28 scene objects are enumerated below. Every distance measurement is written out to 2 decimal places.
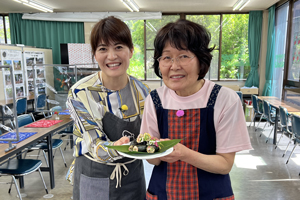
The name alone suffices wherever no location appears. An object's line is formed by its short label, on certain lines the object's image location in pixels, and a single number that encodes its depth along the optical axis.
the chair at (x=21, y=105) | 5.36
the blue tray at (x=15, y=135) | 2.76
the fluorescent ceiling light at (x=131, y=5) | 6.25
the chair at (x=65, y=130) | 4.34
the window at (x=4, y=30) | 7.91
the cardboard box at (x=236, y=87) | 7.55
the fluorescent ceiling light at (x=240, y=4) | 6.27
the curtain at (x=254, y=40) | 7.51
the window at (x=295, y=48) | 5.62
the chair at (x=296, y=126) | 3.63
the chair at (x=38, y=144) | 3.46
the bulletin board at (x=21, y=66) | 5.64
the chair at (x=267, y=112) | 5.09
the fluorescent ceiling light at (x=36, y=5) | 6.16
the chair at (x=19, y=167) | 2.58
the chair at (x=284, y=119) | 4.20
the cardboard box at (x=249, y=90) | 7.43
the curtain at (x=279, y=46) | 6.44
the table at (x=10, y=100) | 5.19
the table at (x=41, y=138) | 2.43
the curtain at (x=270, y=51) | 7.03
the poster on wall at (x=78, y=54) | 7.48
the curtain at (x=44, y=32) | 7.75
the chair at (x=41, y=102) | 4.48
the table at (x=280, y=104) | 4.54
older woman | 0.89
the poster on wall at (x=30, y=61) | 6.55
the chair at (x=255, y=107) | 6.01
